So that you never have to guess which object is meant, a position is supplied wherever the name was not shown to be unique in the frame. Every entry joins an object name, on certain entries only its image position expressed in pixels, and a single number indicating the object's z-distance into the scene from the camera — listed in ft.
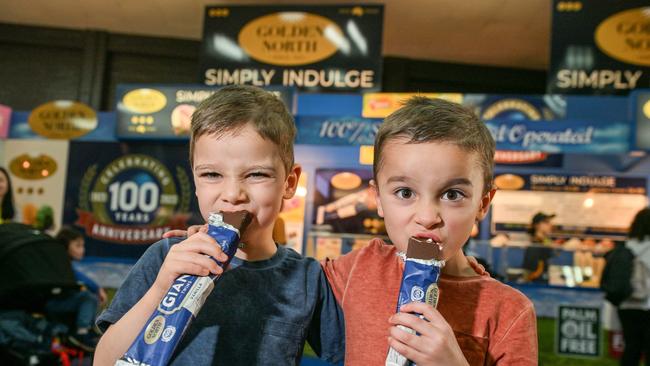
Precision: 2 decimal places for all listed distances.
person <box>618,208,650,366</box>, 15.47
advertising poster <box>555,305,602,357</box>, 18.80
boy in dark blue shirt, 3.84
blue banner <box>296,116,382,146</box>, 17.99
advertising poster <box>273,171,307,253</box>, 19.79
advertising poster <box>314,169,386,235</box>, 19.66
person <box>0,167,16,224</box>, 15.29
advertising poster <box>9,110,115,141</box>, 21.57
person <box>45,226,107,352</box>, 15.66
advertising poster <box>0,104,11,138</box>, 22.04
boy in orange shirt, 3.59
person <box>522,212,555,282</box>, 19.43
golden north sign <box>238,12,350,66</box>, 19.84
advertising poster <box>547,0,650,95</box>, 18.51
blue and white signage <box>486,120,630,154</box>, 17.28
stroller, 12.71
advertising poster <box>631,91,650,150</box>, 16.81
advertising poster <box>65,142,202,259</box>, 20.86
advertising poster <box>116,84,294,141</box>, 19.31
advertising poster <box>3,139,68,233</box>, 21.72
